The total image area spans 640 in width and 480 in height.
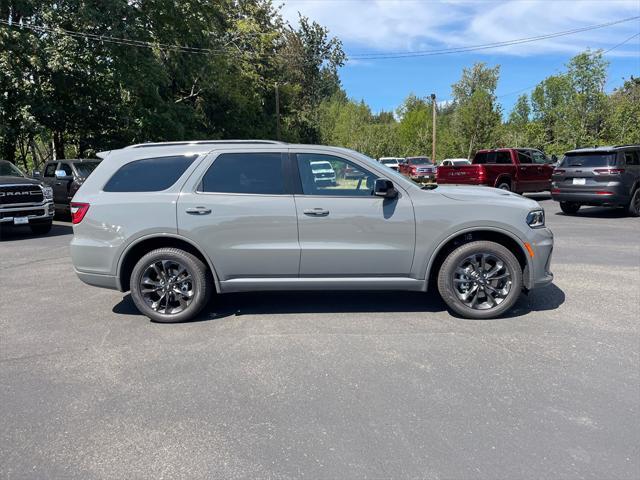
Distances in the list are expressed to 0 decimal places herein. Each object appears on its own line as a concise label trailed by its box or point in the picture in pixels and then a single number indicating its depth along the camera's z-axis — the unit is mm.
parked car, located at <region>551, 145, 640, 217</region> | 12289
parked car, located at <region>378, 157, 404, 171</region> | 40225
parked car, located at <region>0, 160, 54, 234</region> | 10914
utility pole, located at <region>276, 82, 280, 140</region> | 36250
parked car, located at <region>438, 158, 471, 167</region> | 29644
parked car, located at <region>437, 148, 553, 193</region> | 17266
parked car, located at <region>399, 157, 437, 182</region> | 30030
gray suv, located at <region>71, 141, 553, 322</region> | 4910
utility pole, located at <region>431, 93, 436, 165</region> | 42750
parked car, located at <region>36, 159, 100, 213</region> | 13844
